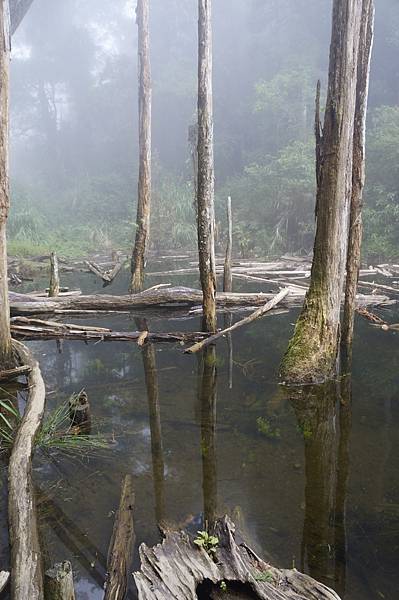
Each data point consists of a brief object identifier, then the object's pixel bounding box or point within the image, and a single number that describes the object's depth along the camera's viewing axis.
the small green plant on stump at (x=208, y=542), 2.47
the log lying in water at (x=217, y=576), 2.11
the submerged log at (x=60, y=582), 2.15
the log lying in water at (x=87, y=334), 8.06
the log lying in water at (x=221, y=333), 7.25
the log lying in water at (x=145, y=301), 9.41
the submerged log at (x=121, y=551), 2.48
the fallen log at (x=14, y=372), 5.71
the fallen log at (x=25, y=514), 2.30
